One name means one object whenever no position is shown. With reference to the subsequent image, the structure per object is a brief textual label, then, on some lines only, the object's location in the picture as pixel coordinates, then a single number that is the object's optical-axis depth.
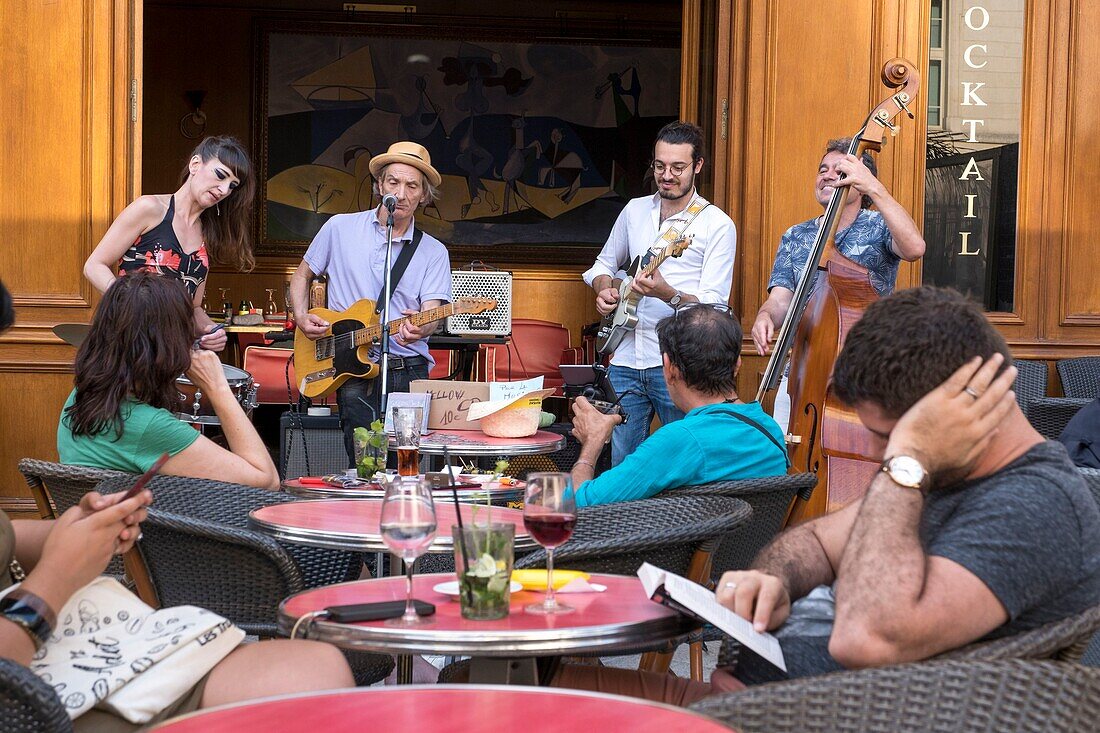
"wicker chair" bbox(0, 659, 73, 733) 1.46
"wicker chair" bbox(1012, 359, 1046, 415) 6.12
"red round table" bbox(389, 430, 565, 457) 4.06
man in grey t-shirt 1.62
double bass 3.95
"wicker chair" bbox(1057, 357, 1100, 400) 6.10
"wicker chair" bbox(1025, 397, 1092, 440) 5.56
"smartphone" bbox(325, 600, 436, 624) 1.79
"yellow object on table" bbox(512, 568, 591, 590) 2.01
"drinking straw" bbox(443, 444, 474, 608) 1.81
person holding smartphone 1.68
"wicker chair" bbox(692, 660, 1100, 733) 1.35
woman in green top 3.02
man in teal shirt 2.91
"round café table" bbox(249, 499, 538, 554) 2.42
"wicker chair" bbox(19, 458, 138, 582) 2.89
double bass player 4.15
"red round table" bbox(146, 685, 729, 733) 1.27
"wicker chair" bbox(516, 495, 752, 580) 2.30
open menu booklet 1.73
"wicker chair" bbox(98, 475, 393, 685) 2.55
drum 5.03
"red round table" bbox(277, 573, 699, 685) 1.69
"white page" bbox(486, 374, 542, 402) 4.41
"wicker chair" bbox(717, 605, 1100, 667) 1.57
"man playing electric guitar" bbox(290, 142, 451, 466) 5.27
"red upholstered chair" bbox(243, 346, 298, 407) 8.86
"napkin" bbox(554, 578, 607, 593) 1.99
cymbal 5.21
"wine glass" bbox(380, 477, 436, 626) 1.84
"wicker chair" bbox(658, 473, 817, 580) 2.87
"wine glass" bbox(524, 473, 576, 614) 1.93
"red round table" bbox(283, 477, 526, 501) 3.20
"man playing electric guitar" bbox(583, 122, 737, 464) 5.01
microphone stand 4.67
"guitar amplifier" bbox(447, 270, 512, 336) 9.75
